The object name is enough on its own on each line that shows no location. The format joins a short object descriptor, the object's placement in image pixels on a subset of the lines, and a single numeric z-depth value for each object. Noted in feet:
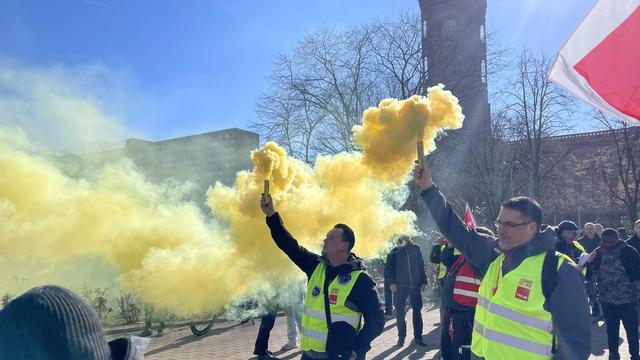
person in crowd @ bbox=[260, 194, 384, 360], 13.00
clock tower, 84.43
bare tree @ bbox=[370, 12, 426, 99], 83.20
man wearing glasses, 9.29
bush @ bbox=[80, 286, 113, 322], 30.35
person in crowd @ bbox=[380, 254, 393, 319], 38.32
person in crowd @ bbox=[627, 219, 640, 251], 30.02
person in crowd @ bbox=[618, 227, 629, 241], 43.04
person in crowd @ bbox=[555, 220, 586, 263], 30.19
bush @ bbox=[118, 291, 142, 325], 36.17
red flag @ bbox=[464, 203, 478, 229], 27.35
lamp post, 74.96
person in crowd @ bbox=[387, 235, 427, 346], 30.33
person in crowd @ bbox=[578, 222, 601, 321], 37.99
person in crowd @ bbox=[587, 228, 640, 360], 23.03
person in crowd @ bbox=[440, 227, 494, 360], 18.70
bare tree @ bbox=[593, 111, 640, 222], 87.92
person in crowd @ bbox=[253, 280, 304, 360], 24.85
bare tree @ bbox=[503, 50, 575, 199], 87.86
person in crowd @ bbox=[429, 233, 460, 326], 31.10
